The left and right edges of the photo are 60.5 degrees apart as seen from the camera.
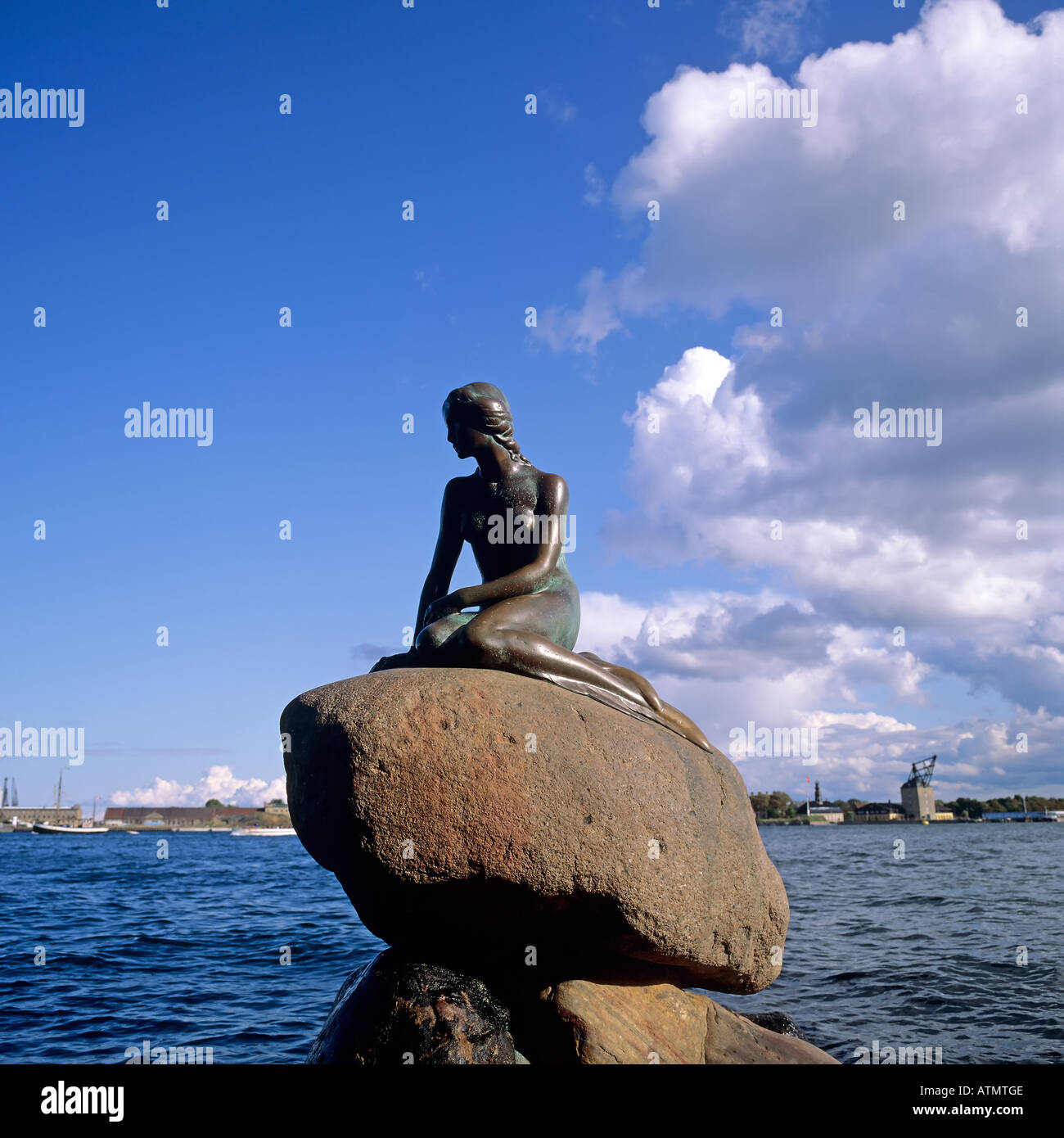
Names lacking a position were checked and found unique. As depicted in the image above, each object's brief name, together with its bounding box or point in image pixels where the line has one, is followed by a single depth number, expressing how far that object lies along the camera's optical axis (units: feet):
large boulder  16.22
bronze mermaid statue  19.25
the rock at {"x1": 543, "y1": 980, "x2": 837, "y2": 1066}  17.39
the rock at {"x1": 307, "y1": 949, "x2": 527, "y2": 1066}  16.08
